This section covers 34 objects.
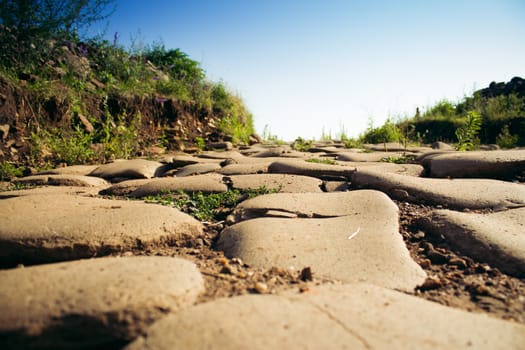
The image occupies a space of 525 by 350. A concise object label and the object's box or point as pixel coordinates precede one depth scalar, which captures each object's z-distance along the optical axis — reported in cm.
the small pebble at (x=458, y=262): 126
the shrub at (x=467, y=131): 393
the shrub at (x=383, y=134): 653
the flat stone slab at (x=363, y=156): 359
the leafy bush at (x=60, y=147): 355
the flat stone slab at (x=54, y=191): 209
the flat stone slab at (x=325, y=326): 74
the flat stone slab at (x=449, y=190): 184
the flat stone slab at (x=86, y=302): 79
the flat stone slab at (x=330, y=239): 117
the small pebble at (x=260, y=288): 103
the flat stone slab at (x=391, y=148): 447
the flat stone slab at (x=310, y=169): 258
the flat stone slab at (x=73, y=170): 301
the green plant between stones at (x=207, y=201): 189
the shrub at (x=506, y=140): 663
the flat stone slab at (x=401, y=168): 275
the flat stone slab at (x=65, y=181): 259
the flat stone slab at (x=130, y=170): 293
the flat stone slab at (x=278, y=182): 226
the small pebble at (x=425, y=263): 129
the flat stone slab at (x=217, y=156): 407
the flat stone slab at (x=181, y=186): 223
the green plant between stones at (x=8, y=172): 306
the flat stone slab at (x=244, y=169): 278
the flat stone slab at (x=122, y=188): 235
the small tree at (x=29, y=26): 409
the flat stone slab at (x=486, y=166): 246
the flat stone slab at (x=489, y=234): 122
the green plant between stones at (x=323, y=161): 329
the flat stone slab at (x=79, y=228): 125
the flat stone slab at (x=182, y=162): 349
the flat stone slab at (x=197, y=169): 299
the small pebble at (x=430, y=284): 111
